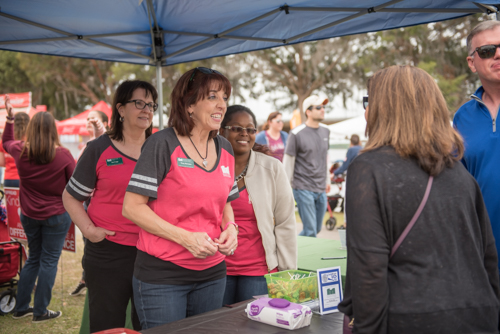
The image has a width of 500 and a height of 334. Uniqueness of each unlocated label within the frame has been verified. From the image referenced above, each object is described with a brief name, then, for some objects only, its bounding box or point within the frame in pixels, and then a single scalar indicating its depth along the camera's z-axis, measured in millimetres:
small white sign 2104
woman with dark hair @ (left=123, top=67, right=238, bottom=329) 1993
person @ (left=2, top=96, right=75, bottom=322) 4312
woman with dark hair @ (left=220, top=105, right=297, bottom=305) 2629
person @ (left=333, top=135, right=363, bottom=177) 10359
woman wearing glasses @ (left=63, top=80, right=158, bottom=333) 2604
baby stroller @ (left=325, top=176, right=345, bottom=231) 9469
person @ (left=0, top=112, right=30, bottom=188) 5113
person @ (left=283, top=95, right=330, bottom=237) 6176
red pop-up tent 16297
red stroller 4684
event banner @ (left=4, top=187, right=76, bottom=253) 4680
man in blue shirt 1962
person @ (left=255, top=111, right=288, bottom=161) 8281
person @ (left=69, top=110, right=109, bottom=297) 4027
